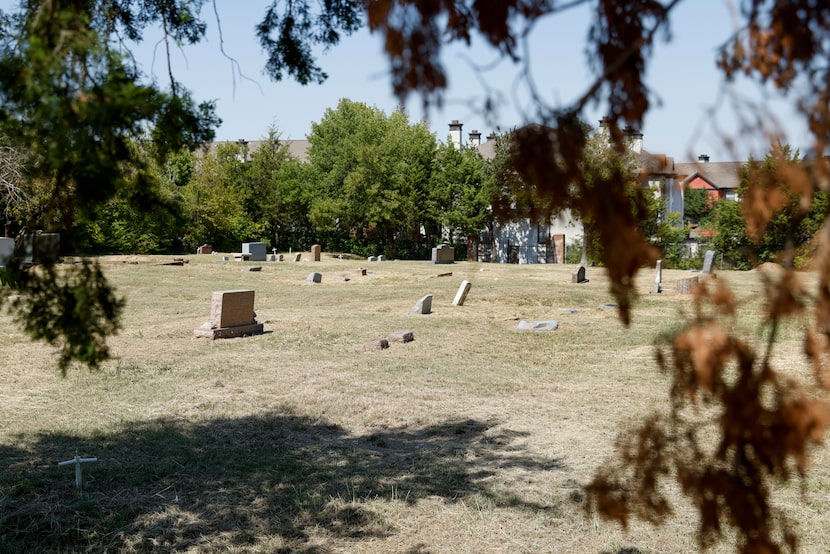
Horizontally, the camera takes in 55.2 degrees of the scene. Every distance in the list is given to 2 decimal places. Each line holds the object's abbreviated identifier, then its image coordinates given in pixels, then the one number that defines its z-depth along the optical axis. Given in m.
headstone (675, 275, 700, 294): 23.56
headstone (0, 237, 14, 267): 26.46
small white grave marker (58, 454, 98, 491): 6.62
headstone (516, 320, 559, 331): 17.02
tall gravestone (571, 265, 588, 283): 28.54
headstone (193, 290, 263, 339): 15.23
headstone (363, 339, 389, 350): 14.30
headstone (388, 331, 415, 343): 14.94
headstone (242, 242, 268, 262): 37.69
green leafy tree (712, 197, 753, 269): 40.19
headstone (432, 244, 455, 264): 39.94
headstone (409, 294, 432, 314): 19.05
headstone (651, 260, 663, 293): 24.81
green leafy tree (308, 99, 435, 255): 49.31
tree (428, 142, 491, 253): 49.38
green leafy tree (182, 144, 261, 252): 44.19
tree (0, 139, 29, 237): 25.34
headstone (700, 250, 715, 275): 26.53
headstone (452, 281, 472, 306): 20.78
